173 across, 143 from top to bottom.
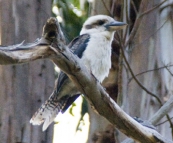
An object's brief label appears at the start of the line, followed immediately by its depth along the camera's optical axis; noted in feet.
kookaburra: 27.25
